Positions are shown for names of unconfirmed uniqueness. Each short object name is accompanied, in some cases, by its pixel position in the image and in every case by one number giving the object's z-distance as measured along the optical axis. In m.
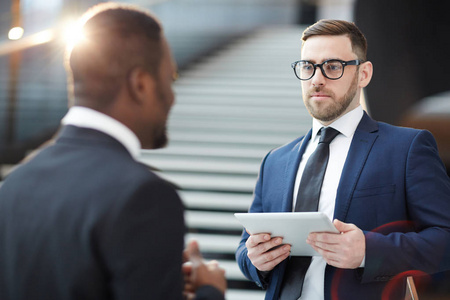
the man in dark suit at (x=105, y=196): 1.63
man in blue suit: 2.04
